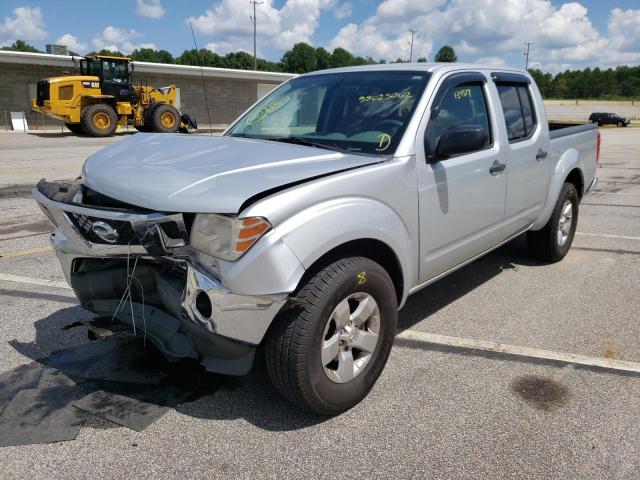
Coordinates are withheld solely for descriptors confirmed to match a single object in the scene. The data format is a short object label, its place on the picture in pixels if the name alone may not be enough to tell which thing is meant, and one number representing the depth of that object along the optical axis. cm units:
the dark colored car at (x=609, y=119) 4681
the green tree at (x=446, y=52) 11554
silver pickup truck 250
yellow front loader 2233
